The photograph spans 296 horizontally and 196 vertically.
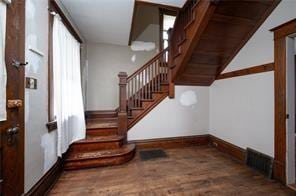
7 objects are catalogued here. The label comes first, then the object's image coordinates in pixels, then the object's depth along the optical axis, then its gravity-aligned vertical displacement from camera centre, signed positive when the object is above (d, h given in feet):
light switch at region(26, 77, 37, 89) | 5.19 +0.59
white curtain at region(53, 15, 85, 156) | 7.05 +0.62
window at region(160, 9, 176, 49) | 15.10 +8.09
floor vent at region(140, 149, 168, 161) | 9.64 -3.77
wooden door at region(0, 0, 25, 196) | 4.12 -0.42
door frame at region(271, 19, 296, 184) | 6.66 -0.02
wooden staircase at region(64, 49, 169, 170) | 8.44 -1.85
